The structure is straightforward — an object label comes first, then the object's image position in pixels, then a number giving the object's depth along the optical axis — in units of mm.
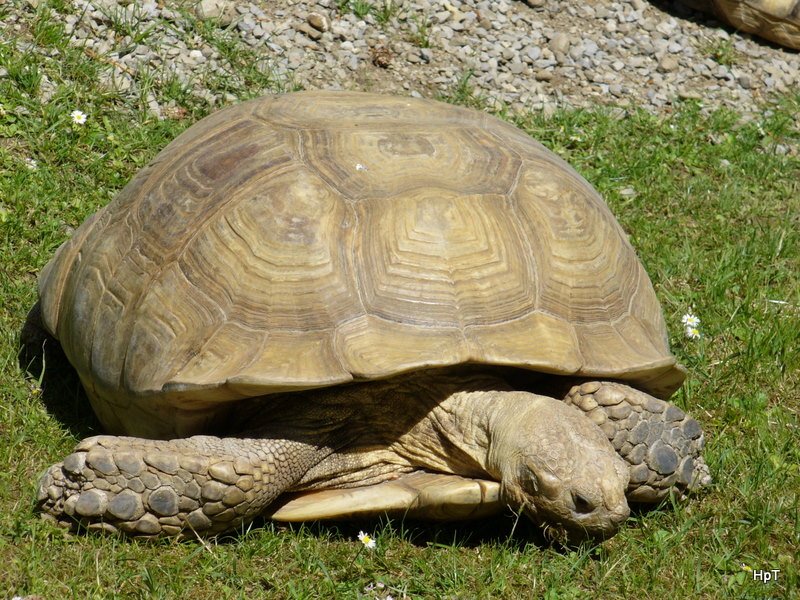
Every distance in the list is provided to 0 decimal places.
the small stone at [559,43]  7121
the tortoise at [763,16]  7613
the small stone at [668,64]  7242
